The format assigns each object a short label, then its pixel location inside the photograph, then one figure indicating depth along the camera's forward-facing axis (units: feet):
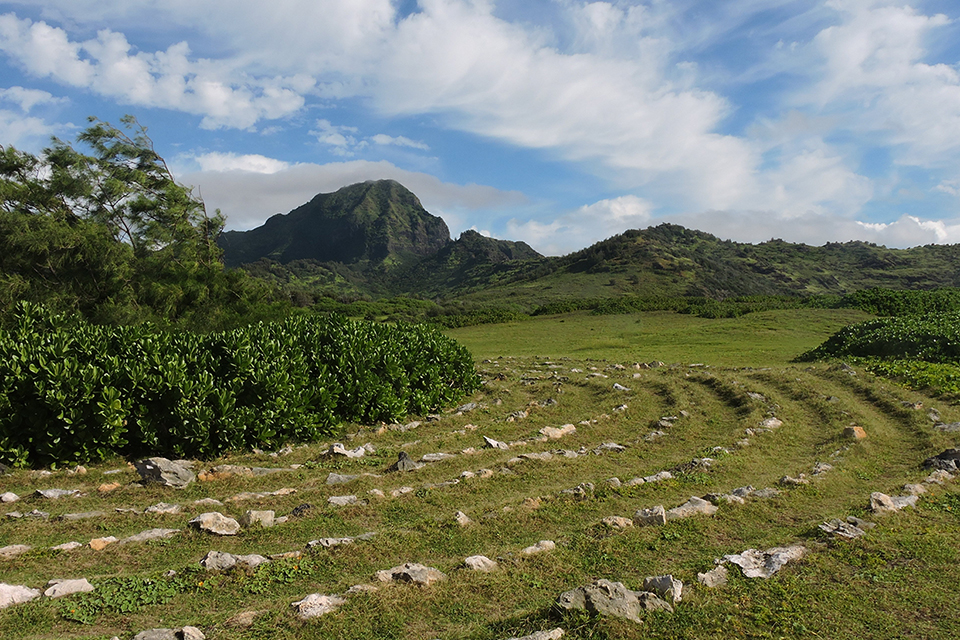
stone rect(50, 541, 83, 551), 20.93
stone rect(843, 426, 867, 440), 37.60
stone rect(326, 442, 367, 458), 36.14
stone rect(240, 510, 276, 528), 23.34
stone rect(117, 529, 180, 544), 21.99
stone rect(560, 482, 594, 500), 26.58
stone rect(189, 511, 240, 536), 22.55
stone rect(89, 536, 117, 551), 21.01
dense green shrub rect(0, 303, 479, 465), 32.30
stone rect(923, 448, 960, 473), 29.48
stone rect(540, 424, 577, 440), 40.84
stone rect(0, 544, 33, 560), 20.20
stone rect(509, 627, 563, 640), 14.05
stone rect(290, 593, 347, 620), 15.92
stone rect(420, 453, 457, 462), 34.40
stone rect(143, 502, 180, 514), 25.43
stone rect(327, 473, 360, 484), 29.91
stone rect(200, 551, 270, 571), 18.85
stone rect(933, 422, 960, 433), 38.24
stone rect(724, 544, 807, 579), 18.09
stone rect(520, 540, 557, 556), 20.27
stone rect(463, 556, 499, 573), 19.02
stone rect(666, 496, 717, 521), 23.68
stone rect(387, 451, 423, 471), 32.58
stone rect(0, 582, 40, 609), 16.33
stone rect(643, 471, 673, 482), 28.94
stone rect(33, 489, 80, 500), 27.30
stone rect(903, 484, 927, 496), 25.75
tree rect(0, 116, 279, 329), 59.11
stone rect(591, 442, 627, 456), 36.08
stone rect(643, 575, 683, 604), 16.10
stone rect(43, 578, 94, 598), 16.79
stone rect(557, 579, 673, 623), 14.94
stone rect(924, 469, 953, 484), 27.55
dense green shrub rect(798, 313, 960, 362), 66.28
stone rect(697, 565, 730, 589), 17.16
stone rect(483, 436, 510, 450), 37.68
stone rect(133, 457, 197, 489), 29.43
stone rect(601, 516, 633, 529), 22.68
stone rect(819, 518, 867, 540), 20.67
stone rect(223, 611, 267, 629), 15.39
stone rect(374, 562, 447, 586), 17.93
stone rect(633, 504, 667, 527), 22.95
